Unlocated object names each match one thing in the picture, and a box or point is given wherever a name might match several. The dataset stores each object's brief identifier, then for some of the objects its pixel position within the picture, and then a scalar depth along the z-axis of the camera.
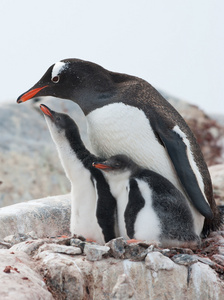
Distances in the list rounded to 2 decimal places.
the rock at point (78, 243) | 6.47
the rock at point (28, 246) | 6.55
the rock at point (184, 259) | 6.46
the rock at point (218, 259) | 7.04
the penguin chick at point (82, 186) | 7.29
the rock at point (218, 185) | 13.90
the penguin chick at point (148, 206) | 7.00
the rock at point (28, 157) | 16.84
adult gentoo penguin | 7.30
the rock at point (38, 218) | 8.99
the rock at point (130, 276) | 5.90
